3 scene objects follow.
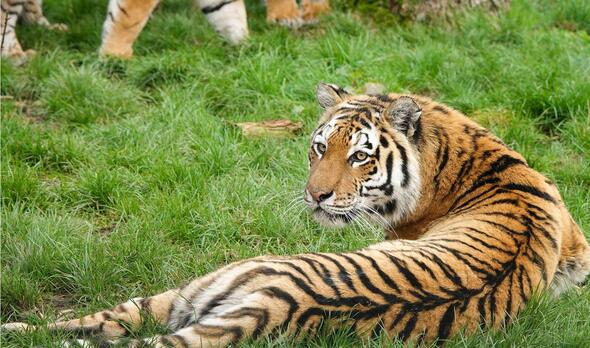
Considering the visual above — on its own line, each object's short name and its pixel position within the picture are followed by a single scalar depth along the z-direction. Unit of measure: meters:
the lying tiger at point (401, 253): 6.48
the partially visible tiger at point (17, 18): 14.64
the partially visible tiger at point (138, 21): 14.72
